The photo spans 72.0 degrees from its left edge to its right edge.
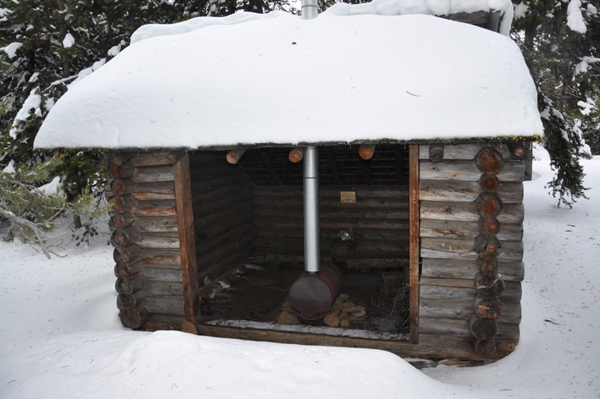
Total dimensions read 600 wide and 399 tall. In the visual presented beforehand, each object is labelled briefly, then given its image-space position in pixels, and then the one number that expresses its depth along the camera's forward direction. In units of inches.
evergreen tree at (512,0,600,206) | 404.5
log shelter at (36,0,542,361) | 203.5
